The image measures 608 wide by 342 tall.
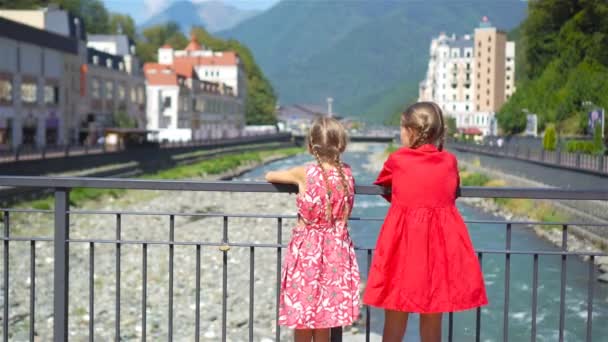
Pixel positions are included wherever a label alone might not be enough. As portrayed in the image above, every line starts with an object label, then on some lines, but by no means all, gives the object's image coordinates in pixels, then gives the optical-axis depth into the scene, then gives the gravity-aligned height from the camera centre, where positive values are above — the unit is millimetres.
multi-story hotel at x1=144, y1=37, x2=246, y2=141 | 87375 +3983
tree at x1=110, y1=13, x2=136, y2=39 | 99875 +12491
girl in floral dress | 4516 -610
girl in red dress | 4473 -570
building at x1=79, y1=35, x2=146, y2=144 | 66000 +3335
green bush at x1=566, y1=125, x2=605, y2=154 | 37438 -435
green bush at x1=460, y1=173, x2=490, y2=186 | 48000 -2589
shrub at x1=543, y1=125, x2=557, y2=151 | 45688 -255
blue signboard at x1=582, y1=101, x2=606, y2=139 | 38656 +1469
